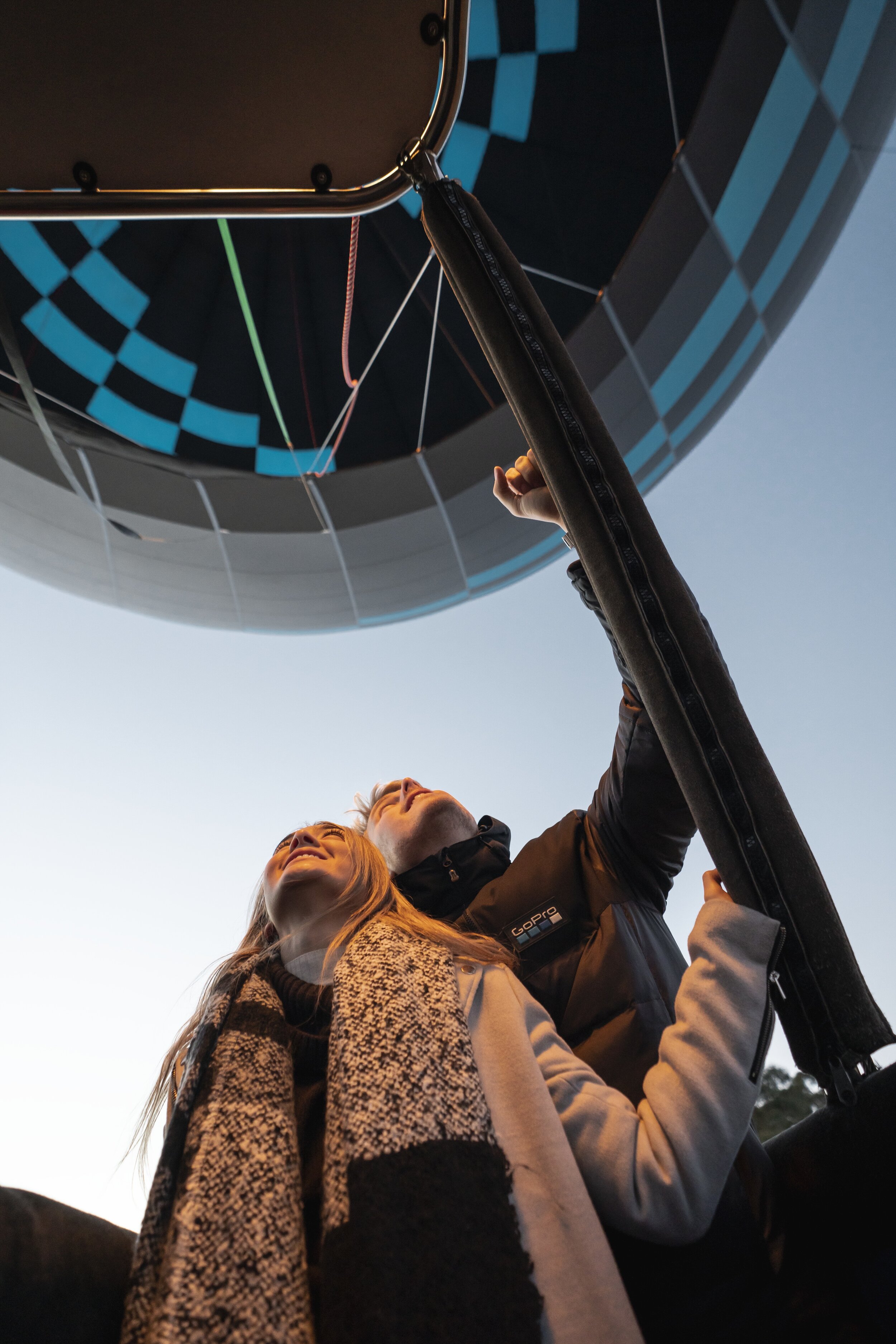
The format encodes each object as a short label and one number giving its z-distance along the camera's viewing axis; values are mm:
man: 992
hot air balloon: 3617
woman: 872
